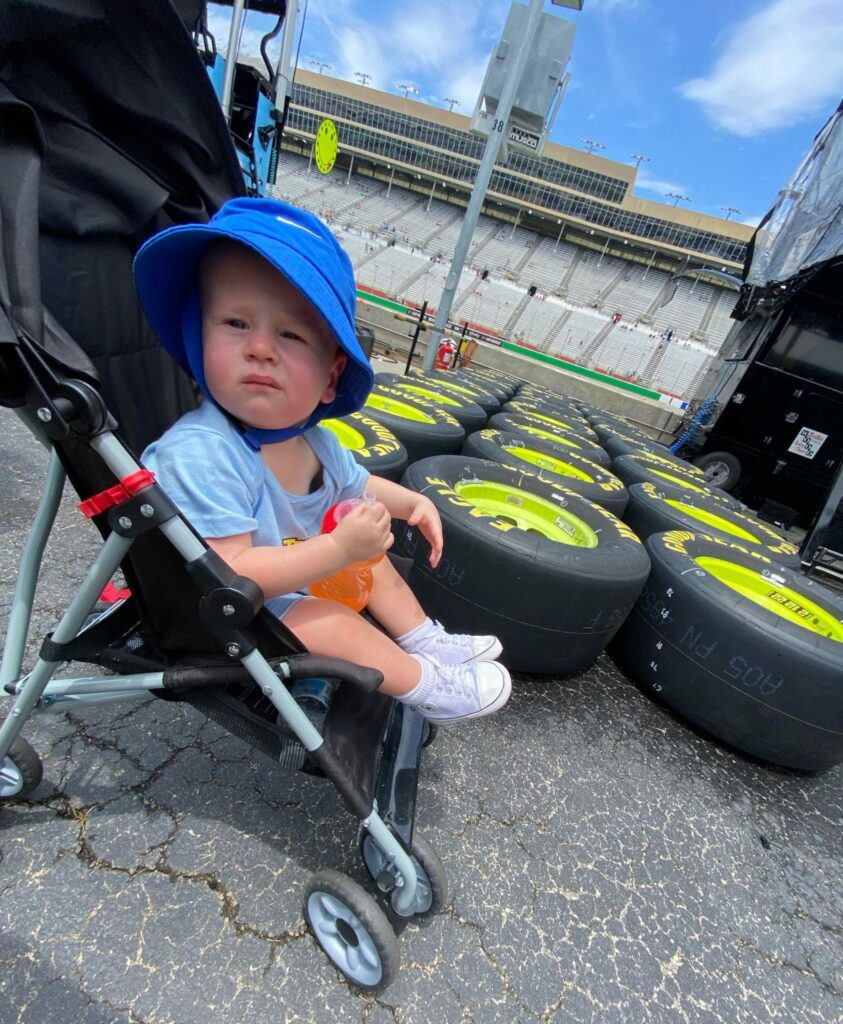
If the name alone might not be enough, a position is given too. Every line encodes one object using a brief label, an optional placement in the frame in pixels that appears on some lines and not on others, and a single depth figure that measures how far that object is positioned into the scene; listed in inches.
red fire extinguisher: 498.0
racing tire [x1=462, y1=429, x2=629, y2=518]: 118.3
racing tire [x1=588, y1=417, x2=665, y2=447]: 234.5
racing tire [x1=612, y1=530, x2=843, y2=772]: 75.1
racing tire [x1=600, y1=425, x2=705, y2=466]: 203.5
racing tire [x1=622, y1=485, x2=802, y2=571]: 119.1
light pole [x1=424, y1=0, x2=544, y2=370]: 237.9
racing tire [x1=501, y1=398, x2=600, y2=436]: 210.1
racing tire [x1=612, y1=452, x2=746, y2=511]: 158.7
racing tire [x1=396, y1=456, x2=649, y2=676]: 76.0
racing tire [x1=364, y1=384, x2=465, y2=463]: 123.7
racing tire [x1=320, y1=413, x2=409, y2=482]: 94.0
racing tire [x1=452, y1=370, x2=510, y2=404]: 253.8
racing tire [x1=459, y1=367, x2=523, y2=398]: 294.5
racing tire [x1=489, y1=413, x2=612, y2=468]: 162.4
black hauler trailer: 252.5
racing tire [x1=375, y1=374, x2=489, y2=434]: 166.2
